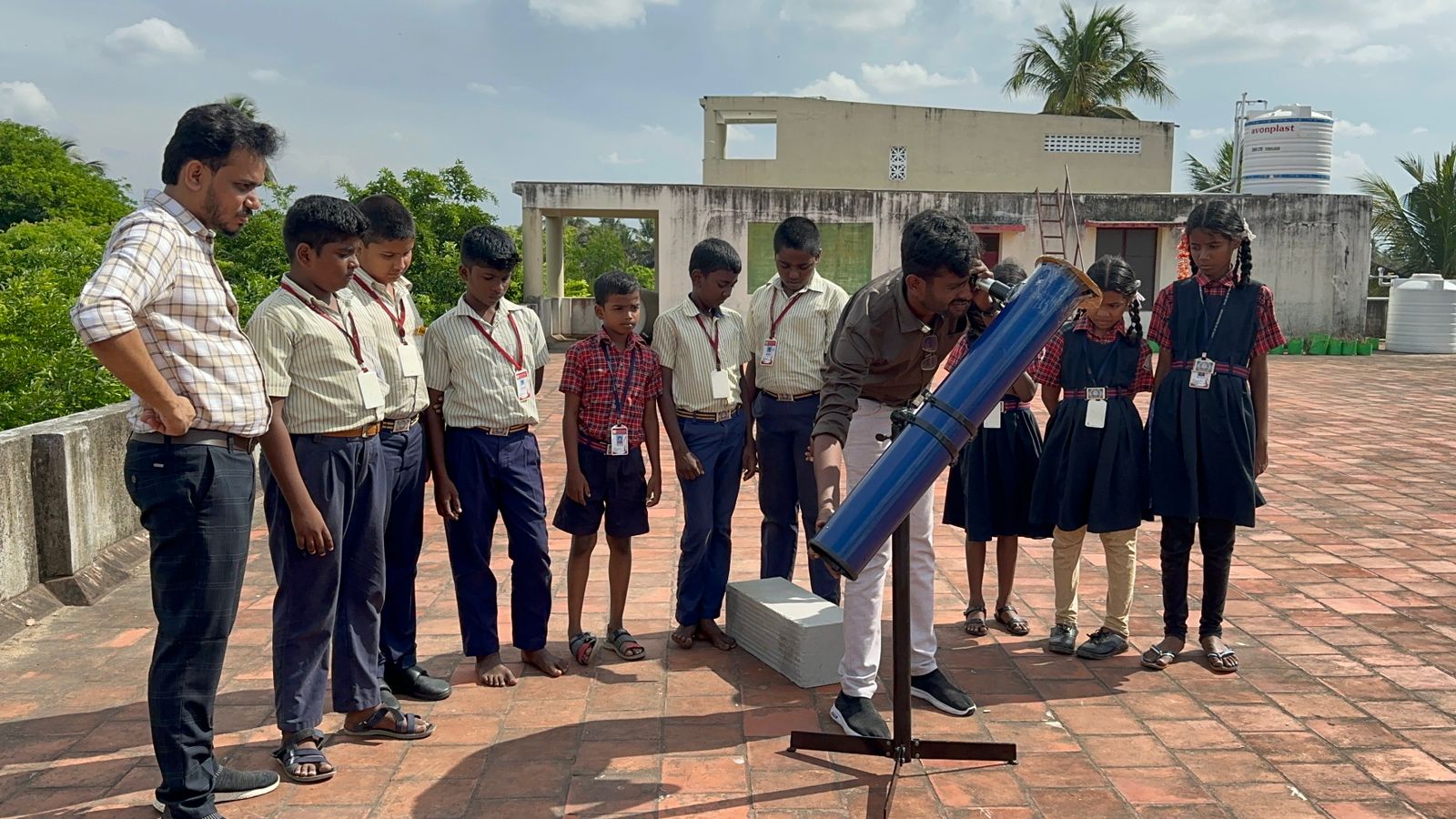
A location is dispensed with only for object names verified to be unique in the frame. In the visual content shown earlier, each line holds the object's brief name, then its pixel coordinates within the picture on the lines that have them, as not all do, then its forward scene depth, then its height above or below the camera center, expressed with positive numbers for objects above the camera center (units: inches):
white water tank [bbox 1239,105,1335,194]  840.9 +122.1
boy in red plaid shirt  156.9 -20.3
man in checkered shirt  98.2 -11.7
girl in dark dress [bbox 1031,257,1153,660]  157.6 -23.5
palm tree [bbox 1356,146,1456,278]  945.5 +78.6
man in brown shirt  118.3 -10.7
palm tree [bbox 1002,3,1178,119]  1267.2 +286.3
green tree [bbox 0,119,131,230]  1074.1 +117.7
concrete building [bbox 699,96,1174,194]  927.0 +137.9
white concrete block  146.6 -48.0
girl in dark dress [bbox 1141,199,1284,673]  152.6 -16.9
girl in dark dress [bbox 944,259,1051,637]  169.0 -28.9
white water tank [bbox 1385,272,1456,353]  810.8 -9.5
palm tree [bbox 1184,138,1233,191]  1222.3 +162.2
